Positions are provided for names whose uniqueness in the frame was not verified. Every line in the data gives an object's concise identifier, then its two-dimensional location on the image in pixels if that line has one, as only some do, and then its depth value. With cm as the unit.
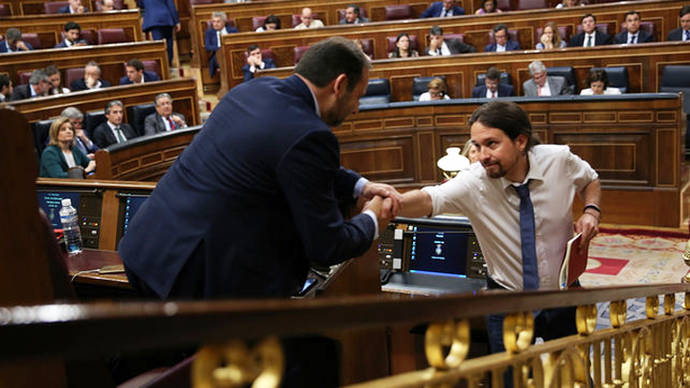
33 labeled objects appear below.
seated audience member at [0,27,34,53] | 773
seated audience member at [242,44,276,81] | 762
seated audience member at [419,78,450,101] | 655
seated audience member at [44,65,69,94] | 664
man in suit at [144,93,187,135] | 630
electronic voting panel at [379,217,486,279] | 290
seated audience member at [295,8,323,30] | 866
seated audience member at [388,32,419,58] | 762
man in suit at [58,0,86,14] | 920
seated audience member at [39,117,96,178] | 485
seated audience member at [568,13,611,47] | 745
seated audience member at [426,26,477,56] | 761
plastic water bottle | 282
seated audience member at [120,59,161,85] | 713
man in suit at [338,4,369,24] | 862
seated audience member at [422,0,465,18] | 880
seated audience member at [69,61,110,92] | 707
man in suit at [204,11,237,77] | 896
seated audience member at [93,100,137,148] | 598
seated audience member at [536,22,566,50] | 731
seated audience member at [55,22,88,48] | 816
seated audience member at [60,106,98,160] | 553
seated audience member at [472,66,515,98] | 655
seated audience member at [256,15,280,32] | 855
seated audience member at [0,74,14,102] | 652
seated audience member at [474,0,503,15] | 876
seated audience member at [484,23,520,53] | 758
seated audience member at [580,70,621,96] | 612
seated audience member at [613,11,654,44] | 732
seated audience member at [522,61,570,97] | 644
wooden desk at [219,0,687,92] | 770
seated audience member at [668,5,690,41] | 698
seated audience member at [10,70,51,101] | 643
